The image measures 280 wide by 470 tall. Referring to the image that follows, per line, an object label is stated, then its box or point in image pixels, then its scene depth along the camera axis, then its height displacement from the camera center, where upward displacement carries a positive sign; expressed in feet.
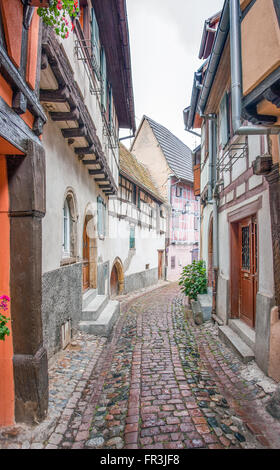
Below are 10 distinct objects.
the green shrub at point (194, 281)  28.48 -3.88
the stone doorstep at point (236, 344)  14.35 -5.55
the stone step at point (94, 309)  20.59 -4.77
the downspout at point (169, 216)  63.82 +5.24
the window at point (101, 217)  27.71 +2.32
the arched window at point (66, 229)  18.39 +0.78
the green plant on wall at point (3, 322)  8.16 -2.15
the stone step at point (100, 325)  19.76 -5.52
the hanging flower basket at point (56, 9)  8.42 +6.68
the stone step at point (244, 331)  15.34 -5.08
